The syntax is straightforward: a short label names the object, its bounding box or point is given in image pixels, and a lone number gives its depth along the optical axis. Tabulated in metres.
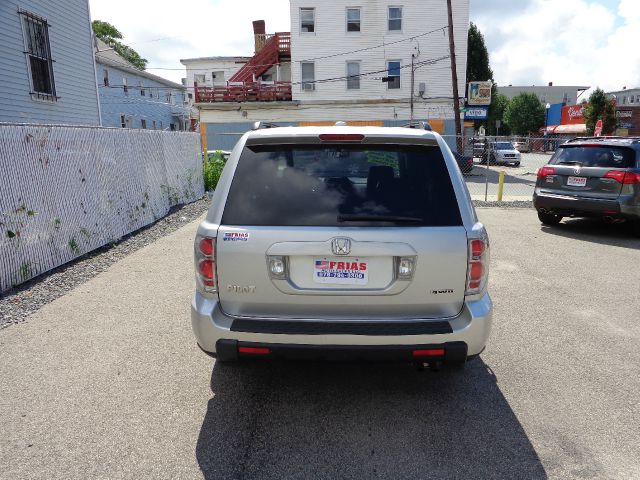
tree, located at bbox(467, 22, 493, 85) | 43.28
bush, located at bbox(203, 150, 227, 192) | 15.61
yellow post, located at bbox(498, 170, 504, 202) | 13.43
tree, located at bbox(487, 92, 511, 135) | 56.49
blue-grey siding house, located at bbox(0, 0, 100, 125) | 10.48
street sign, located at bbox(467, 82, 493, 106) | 27.59
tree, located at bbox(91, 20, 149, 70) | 53.53
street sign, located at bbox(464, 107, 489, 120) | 27.61
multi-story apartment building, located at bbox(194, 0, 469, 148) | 27.52
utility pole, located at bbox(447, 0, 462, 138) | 23.86
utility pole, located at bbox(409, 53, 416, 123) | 27.75
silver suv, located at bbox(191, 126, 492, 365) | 2.78
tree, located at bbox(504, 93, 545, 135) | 67.02
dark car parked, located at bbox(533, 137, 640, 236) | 8.27
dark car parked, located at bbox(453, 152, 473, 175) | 21.48
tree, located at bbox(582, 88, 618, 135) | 46.56
